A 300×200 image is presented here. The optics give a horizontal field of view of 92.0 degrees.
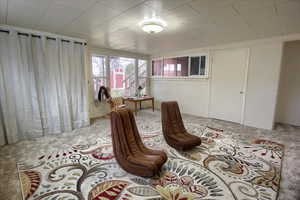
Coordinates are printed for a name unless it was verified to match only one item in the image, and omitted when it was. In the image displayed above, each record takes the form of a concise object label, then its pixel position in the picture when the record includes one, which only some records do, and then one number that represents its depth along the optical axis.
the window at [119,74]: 5.03
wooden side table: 5.19
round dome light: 2.51
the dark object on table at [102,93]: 4.99
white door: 4.27
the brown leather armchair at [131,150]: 1.93
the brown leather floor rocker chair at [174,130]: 2.70
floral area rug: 1.73
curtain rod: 2.87
